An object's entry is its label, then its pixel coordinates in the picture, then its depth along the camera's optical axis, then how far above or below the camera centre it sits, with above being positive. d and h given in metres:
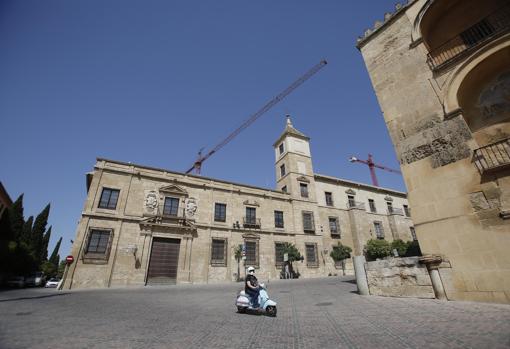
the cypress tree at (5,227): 21.77 +4.15
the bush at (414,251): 12.64 +0.62
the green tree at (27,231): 28.44 +5.09
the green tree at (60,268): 43.13 +0.43
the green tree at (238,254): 19.79 +1.04
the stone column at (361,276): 7.93 -0.41
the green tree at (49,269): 36.42 +0.32
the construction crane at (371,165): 55.67 +23.31
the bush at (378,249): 18.91 +1.20
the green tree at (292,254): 20.58 +0.97
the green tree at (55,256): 46.06 +2.92
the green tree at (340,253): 22.55 +1.08
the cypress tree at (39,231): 30.84 +5.36
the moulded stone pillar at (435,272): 6.36 -0.27
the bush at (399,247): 19.38 +1.30
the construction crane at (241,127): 37.40 +26.94
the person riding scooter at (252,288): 5.92 -0.55
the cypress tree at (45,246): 34.27 +3.63
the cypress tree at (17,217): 25.94 +6.04
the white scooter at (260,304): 5.50 -0.91
